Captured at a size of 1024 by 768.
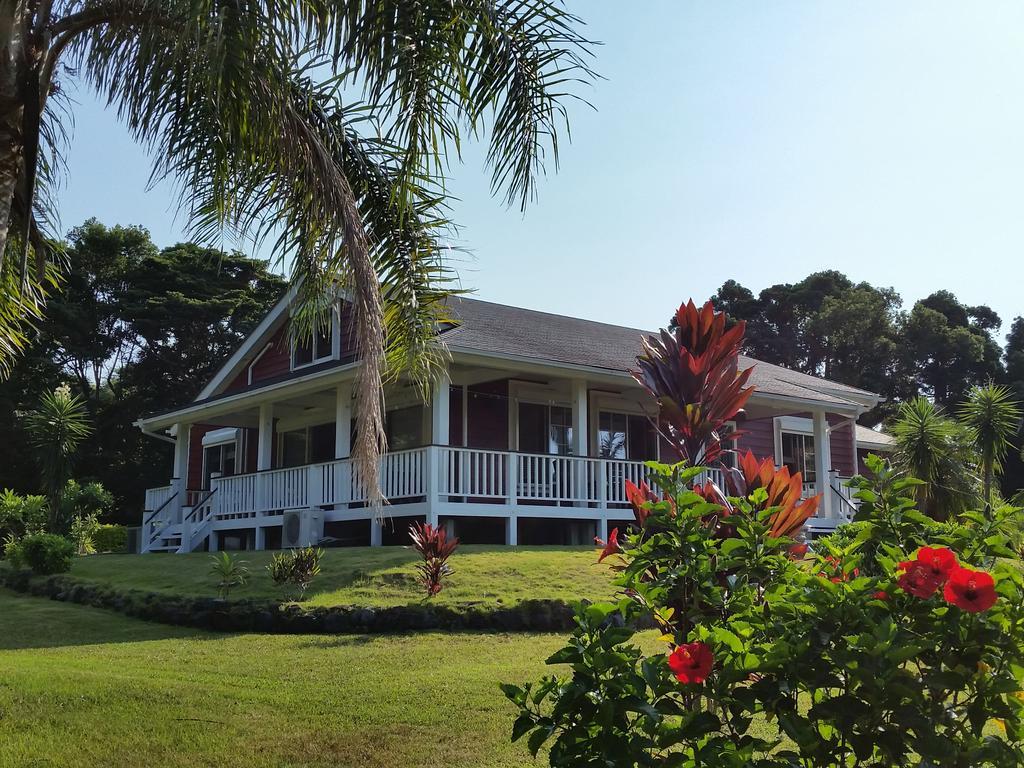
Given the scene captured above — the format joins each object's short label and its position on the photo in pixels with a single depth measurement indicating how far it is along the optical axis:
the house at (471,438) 16.41
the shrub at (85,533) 23.63
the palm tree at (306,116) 6.47
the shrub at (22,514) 22.55
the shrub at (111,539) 26.05
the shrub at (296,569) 11.57
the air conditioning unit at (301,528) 16.91
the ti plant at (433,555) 11.15
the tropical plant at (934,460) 20.86
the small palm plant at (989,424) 22.05
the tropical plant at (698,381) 6.14
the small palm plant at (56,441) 20.38
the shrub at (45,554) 16.23
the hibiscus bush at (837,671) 3.30
